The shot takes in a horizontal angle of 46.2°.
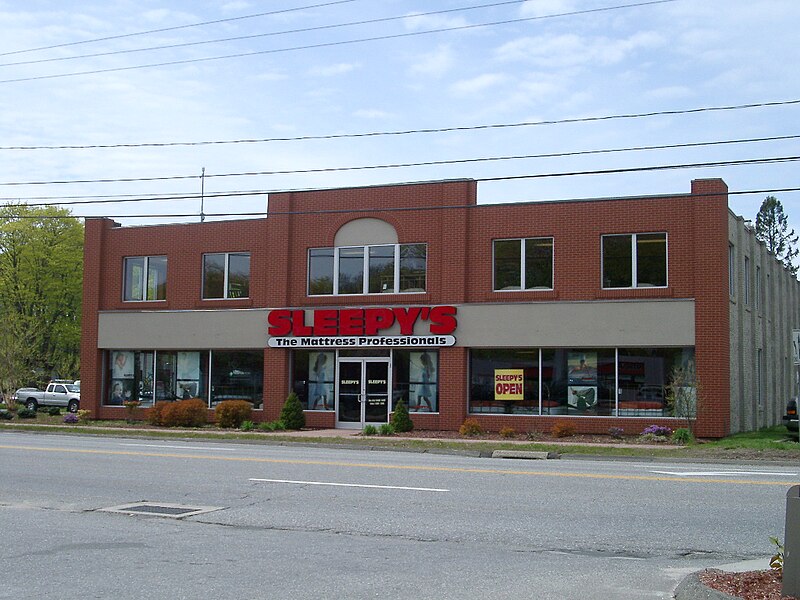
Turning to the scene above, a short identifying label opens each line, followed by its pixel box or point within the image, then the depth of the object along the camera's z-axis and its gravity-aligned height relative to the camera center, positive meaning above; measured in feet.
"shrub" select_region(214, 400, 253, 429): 96.22 -3.88
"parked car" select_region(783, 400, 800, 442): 82.84 -3.01
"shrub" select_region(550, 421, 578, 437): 84.58 -4.52
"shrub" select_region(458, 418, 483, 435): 87.61 -4.61
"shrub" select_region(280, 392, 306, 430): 94.43 -3.73
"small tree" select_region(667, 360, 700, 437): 81.97 -1.10
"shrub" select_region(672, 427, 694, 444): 78.69 -4.58
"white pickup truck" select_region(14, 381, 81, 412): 164.66 -4.03
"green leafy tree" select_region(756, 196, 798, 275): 264.11 +44.07
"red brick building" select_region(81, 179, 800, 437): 85.20 +6.80
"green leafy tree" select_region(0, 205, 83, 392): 191.62 +20.77
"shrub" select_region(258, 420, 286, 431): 93.66 -5.01
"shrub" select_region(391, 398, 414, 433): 89.61 -3.96
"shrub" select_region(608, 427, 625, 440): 83.66 -4.61
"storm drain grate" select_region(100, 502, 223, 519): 39.42 -5.81
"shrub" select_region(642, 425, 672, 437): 82.02 -4.31
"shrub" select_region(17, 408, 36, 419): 117.83 -5.21
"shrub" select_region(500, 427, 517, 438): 85.30 -4.84
